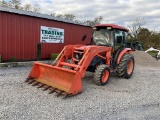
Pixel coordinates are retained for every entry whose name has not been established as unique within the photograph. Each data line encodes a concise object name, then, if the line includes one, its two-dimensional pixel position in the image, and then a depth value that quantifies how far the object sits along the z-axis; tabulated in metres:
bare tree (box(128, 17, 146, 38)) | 23.21
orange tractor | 3.55
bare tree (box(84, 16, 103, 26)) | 23.46
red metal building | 6.40
